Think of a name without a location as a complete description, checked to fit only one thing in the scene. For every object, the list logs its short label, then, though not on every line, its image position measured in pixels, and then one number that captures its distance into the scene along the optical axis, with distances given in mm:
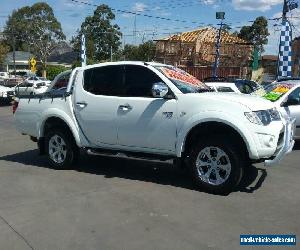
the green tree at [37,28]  52962
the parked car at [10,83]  15909
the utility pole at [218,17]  20505
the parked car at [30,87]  15564
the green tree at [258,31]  46468
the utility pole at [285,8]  15990
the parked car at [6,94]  14029
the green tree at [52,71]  41307
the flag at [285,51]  11542
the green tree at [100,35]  49434
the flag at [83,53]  16127
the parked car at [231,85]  7804
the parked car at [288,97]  5733
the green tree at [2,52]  50334
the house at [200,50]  27626
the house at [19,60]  60060
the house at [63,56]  70723
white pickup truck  3765
